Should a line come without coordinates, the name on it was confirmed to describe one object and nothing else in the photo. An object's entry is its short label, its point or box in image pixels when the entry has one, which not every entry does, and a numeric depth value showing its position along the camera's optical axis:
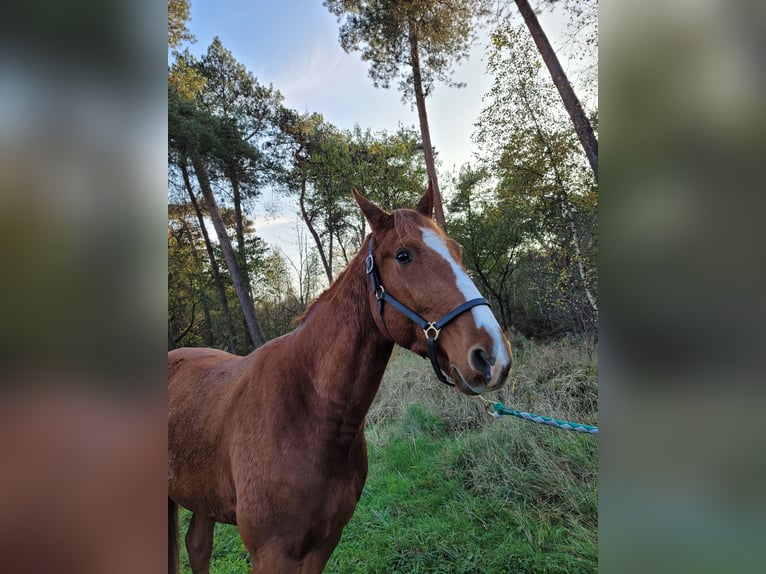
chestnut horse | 1.53
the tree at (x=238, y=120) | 11.40
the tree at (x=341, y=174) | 10.36
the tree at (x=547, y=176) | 7.24
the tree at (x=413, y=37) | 7.65
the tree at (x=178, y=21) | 7.60
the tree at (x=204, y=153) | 9.73
